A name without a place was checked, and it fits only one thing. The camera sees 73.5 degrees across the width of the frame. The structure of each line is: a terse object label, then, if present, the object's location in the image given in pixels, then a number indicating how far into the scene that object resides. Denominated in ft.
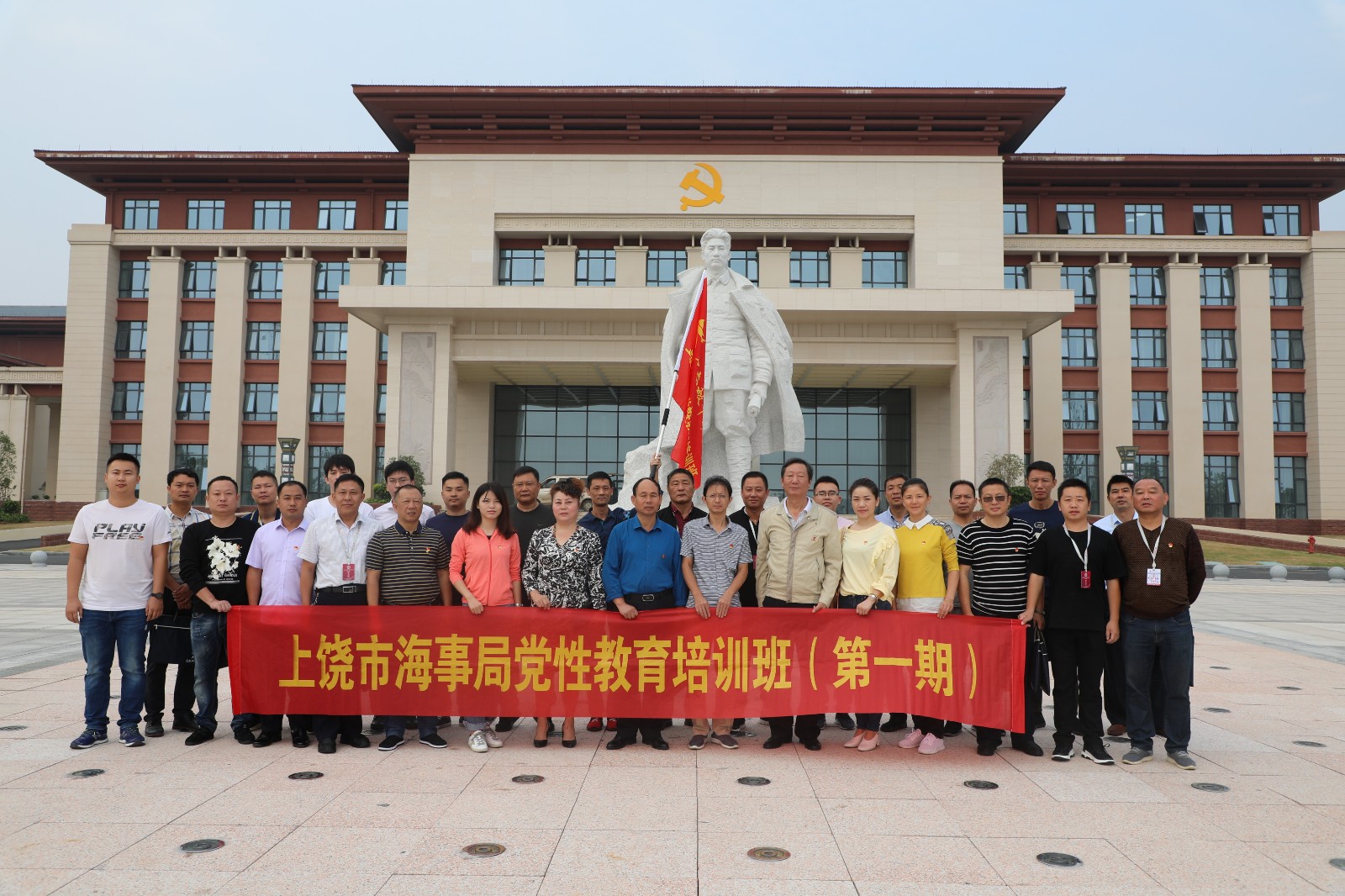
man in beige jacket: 18.49
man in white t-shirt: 18.06
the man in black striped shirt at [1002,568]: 18.29
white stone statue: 31.86
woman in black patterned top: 18.70
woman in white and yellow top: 18.44
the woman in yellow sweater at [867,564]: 18.31
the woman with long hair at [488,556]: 18.88
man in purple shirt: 19.04
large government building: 95.30
